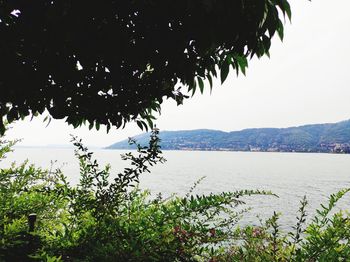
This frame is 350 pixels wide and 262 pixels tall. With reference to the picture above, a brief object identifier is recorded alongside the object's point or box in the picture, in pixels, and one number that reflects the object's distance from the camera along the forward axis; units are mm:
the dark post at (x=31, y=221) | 3079
